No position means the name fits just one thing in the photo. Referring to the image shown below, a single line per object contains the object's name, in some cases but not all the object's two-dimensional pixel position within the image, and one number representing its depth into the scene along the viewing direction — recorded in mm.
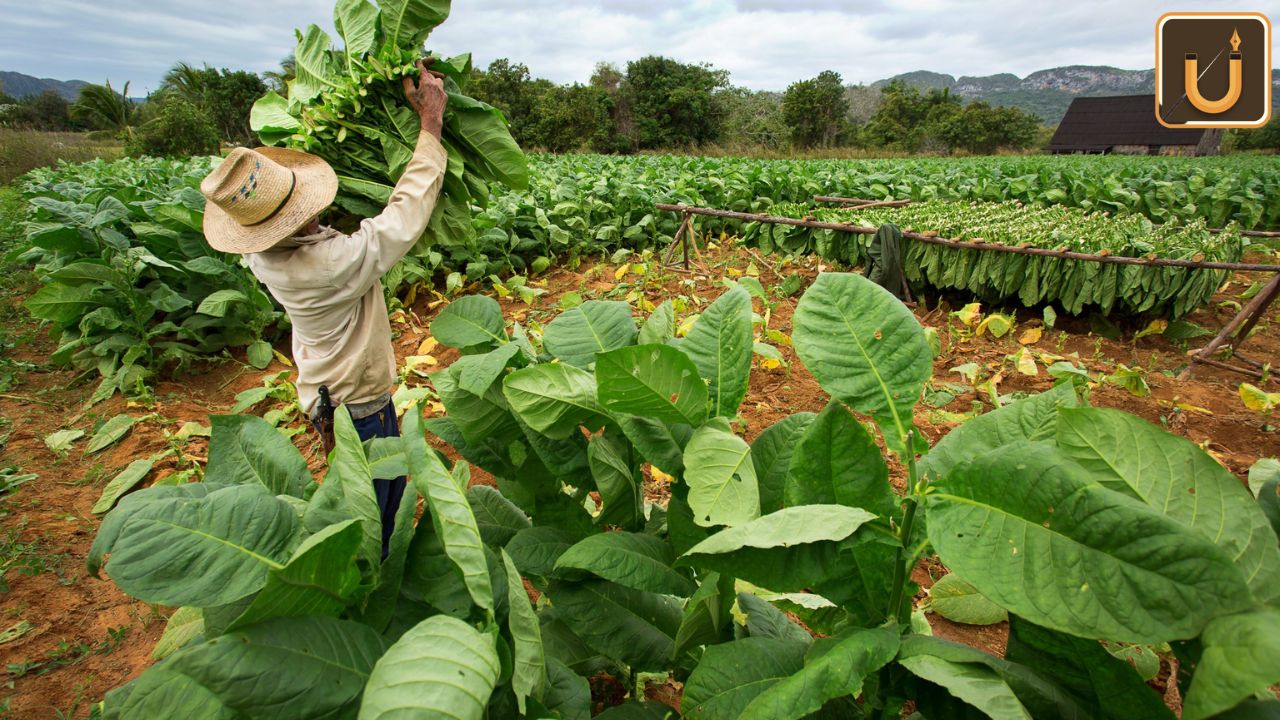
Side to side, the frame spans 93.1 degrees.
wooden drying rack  4766
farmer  2248
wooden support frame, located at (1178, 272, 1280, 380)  4777
